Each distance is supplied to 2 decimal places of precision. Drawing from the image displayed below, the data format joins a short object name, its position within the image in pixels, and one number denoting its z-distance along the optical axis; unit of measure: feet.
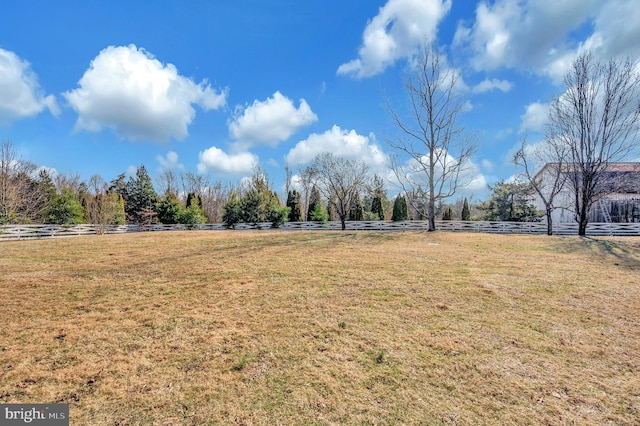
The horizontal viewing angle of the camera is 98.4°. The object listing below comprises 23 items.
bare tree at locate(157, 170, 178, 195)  147.45
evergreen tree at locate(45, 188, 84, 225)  75.56
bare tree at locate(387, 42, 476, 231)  61.21
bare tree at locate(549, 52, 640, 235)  54.89
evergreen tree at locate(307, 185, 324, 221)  98.20
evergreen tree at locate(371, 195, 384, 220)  97.71
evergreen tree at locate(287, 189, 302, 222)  97.35
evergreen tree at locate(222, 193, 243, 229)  90.33
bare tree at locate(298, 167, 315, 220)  130.77
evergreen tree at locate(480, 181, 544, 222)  78.07
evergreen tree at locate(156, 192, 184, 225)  96.94
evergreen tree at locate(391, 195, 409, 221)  87.35
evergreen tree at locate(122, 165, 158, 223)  106.73
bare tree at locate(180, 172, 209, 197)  148.87
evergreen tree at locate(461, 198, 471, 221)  89.77
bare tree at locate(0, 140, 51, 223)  67.62
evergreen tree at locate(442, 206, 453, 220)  90.81
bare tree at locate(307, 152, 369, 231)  89.25
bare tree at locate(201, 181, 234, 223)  136.15
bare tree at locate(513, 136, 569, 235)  62.13
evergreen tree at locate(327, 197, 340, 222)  105.87
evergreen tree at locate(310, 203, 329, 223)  90.43
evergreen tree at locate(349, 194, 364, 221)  94.48
